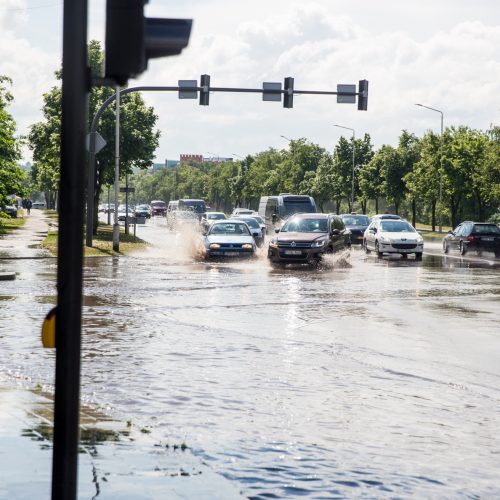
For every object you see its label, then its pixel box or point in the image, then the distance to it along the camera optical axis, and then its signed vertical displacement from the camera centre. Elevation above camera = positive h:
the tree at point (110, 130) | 51.16 +3.82
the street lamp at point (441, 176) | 71.62 +2.73
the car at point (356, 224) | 50.34 -0.59
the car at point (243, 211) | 68.67 -0.14
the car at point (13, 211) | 81.06 -0.69
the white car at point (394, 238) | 36.88 -0.91
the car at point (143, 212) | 99.59 -0.58
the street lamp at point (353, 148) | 91.43 +5.73
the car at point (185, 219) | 66.38 -0.78
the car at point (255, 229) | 42.78 -0.83
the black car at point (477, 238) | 40.88 -0.89
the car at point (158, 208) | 125.11 -0.18
